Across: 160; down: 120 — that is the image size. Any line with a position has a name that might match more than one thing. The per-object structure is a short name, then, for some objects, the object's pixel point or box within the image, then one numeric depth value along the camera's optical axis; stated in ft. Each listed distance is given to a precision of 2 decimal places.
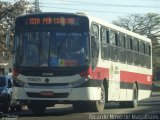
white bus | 63.57
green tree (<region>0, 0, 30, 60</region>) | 137.39
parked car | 80.23
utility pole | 162.40
